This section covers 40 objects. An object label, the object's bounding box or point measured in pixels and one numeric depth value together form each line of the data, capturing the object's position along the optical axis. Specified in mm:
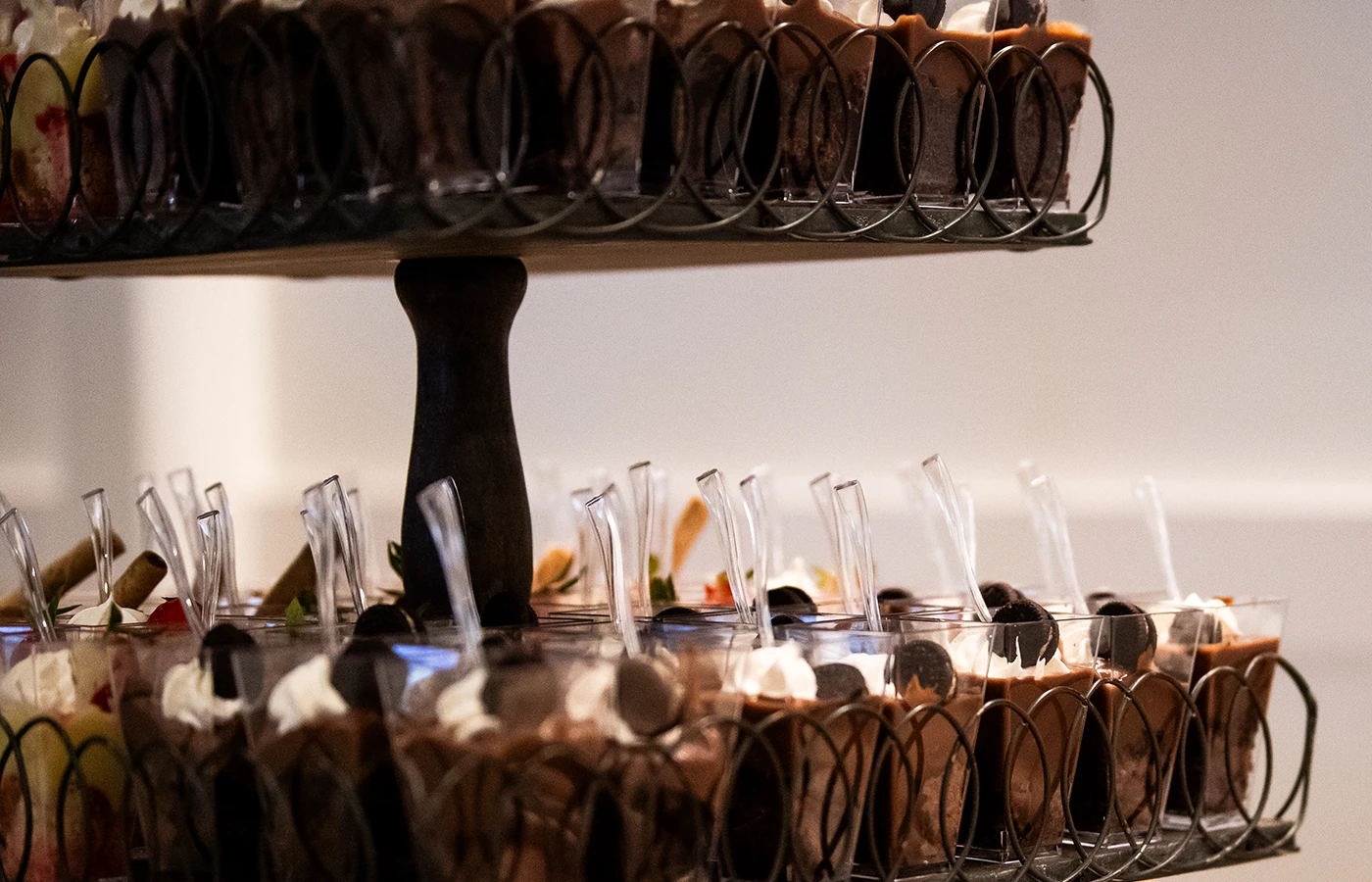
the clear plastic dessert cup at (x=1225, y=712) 1104
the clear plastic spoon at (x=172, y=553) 1041
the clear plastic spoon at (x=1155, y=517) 1179
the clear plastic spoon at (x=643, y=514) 1110
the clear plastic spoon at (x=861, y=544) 1065
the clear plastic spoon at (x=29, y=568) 1042
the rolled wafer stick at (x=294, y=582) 1181
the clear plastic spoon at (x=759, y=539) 1027
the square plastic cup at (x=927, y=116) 1033
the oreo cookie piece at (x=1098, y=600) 1148
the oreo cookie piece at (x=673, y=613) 1075
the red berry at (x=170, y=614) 1098
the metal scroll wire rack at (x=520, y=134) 935
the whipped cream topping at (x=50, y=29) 1022
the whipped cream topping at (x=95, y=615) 1074
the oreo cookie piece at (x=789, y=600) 1119
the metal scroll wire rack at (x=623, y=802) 944
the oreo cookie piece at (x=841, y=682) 1008
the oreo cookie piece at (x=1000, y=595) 1115
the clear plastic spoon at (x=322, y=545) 1028
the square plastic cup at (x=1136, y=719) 1071
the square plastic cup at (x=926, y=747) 1018
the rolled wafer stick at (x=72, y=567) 1174
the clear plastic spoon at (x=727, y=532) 1059
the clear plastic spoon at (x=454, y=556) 963
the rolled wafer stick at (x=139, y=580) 1112
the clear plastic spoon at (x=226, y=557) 1093
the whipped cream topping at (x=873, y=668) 1010
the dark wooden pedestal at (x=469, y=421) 1067
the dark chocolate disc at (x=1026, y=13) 1055
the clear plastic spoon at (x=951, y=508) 1086
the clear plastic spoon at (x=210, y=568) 1056
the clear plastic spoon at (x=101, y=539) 1106
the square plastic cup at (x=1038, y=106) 1048
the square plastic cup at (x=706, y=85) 976
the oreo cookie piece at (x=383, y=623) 1004
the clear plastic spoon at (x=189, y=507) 1101
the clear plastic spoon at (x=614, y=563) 1000
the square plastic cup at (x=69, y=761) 1012
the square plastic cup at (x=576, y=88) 946
